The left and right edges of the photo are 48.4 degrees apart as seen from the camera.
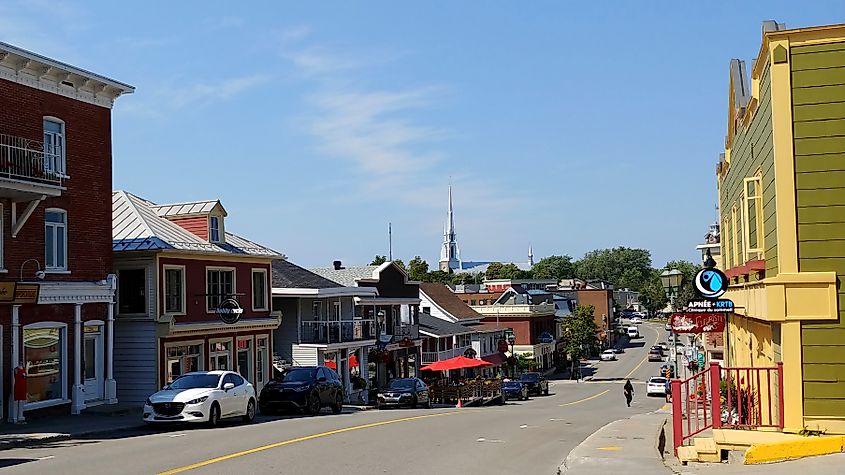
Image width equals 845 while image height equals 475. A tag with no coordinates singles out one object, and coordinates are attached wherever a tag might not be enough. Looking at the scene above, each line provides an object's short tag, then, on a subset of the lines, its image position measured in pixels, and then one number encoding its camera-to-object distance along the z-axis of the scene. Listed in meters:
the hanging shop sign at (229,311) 35.19
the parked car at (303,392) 28.95
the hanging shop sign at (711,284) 15.82
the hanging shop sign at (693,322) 20.44
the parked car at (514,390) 52.34
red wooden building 32.22
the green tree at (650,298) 163.62
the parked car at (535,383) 59.20
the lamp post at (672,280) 20.20
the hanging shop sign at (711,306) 15.31
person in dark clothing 44.71
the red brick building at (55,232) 24.94
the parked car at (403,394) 37.12
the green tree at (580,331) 94.97
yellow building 14.02
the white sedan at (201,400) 23.05
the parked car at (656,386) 58.12
